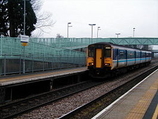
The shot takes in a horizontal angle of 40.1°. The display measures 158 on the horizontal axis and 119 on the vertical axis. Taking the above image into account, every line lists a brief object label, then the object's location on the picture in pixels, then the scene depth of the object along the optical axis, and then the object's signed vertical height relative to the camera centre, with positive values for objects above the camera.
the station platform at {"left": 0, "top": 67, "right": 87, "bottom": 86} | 10.59 -1.49
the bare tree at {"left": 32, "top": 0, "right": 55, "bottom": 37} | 40.76 +8.71
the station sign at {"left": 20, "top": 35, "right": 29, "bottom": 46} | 16.33 +0.99
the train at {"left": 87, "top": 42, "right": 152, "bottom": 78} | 17.86 -0.45
